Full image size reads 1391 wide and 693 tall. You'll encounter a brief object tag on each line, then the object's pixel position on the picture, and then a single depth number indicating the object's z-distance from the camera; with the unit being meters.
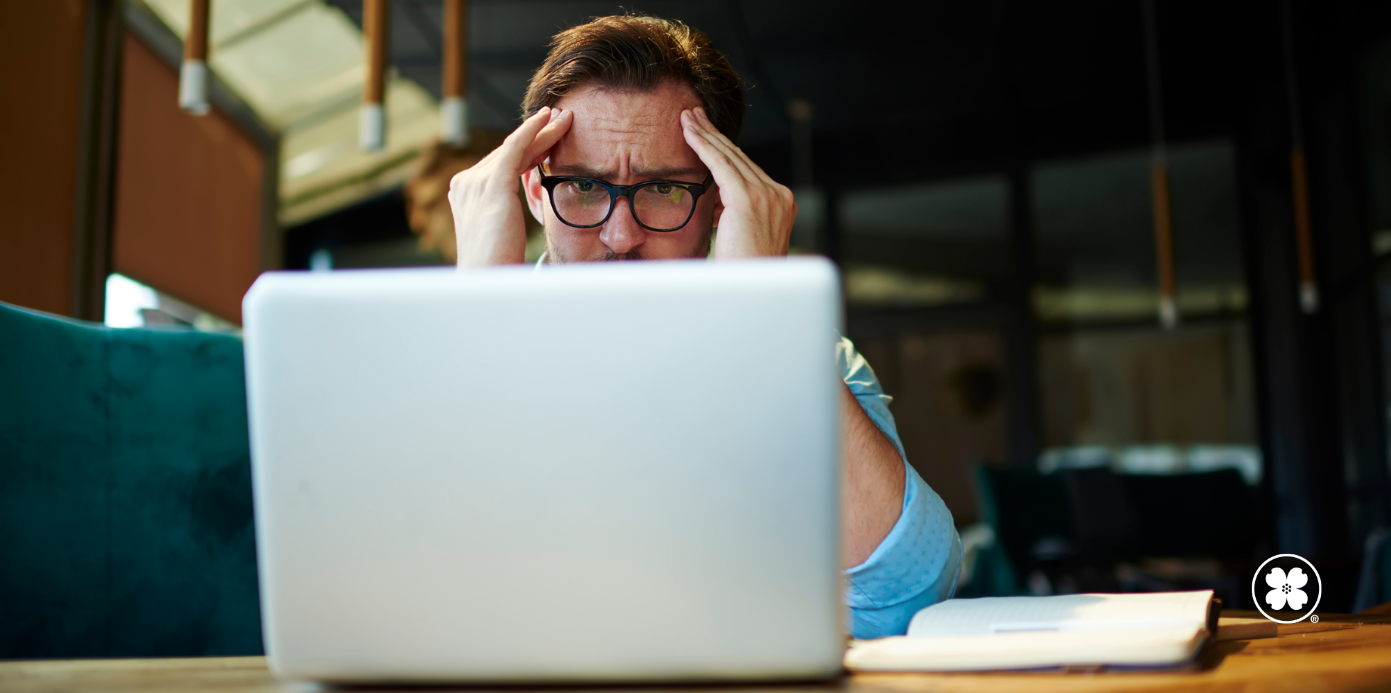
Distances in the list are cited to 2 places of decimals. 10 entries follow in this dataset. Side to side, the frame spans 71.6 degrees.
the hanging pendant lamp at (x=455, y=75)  2.26
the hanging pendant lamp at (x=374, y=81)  2.08
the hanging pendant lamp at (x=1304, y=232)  3.67
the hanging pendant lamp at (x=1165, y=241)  3.80
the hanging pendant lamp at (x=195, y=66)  1.91
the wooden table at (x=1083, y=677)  0.56
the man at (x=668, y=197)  1.00
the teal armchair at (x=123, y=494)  1.15
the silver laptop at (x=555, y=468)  0.52
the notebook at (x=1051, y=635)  0.59
